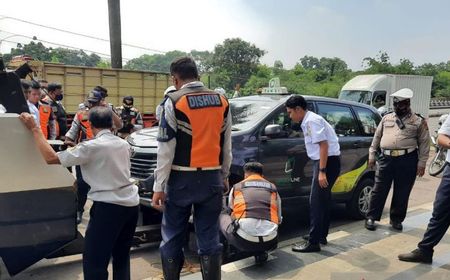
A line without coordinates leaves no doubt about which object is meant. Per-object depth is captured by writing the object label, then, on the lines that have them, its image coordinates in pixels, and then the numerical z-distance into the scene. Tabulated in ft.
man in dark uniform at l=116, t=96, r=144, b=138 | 24.42
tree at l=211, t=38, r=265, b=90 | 169.17
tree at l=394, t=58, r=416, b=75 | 120.30
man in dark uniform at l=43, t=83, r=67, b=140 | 22.37
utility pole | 40.34
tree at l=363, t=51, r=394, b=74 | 119.75
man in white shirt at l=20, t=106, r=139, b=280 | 9.55
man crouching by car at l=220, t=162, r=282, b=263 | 12.94
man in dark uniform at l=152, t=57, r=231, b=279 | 9.76
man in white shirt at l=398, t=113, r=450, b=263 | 13.41
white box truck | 65.98
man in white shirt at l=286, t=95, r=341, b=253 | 14.76
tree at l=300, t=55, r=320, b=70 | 314.14
